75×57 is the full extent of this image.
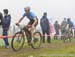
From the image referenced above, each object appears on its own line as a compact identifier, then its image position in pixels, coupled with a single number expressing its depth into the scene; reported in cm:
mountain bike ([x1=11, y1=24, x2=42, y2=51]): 1505
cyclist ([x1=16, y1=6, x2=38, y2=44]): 1583
